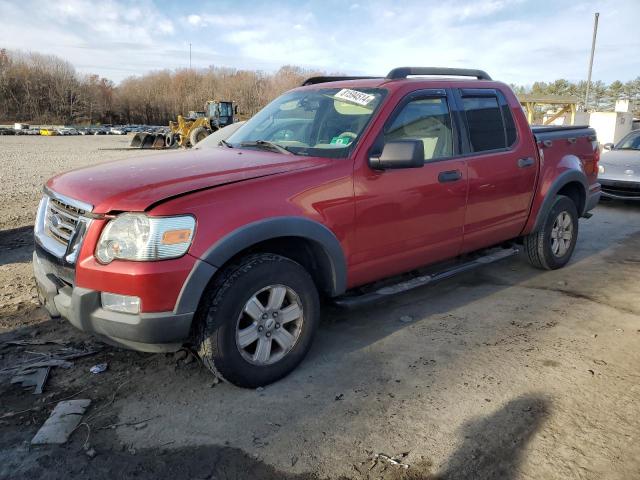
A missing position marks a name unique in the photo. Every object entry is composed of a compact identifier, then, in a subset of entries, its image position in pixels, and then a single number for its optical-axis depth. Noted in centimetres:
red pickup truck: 274
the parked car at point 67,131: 5554
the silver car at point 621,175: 905
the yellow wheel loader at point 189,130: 2809
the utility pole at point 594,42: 3022
